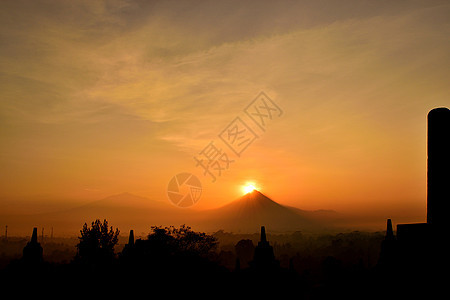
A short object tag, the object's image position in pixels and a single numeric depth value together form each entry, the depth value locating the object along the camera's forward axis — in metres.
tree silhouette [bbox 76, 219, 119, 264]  40.56
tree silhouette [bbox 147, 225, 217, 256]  49.84
